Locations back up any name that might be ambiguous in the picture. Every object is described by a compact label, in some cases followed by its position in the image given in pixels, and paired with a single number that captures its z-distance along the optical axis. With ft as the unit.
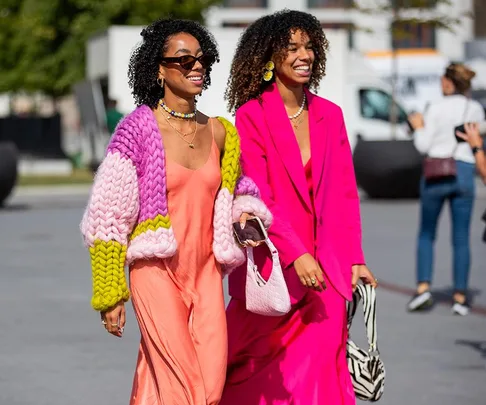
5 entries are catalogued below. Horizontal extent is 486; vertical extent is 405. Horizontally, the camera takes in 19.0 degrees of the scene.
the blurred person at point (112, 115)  81.56
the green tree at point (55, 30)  156.87
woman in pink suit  18.58
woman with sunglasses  16.21
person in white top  33.53
